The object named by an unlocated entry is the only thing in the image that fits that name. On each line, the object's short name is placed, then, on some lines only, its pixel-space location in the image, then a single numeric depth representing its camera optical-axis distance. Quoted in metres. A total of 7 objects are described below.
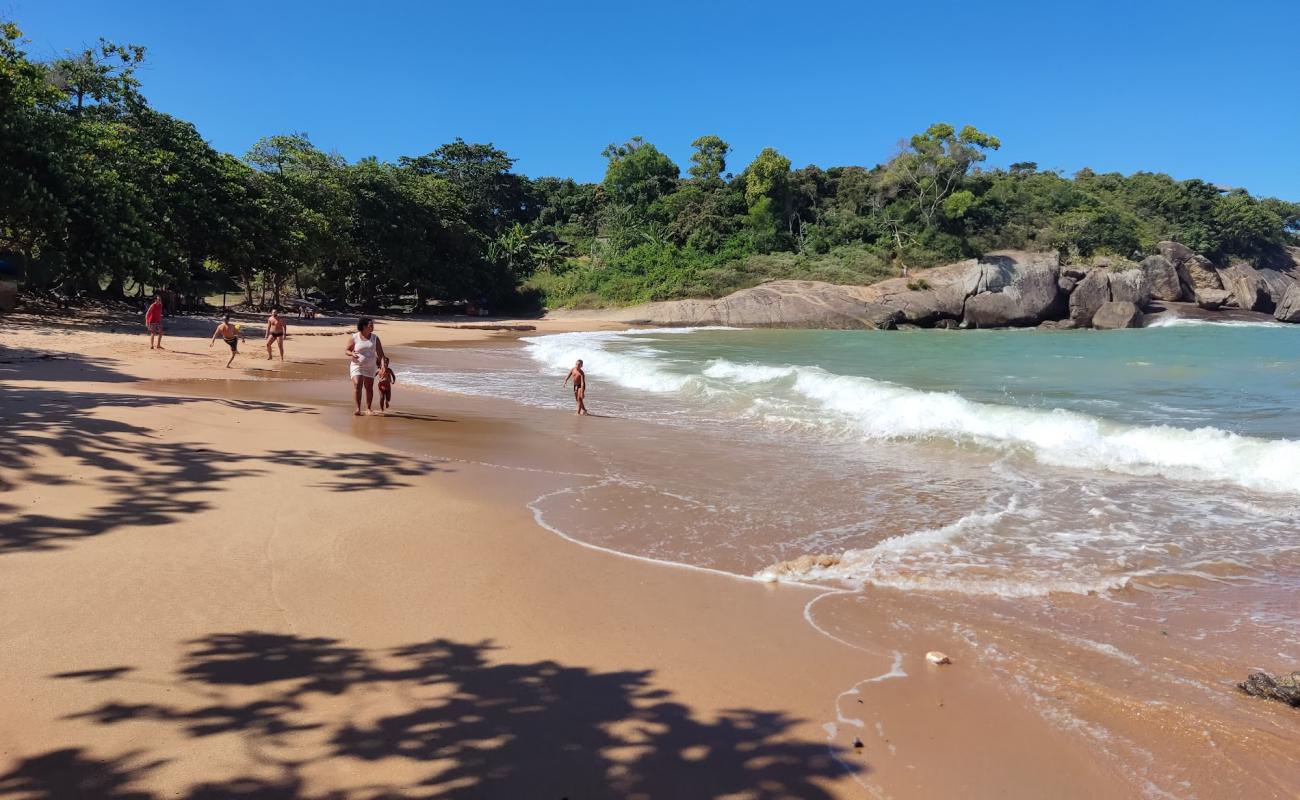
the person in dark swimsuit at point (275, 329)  18.15
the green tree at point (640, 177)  61.94
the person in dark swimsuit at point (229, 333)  16.00
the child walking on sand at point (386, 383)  10.95
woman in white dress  10.68
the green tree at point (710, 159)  59.16
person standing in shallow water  12.08
